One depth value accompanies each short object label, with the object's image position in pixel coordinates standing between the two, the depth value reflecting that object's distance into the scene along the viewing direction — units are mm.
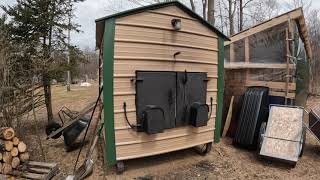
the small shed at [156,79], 4551
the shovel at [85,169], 4629
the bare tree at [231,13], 17311
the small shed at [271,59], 6625
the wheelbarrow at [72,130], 5887
